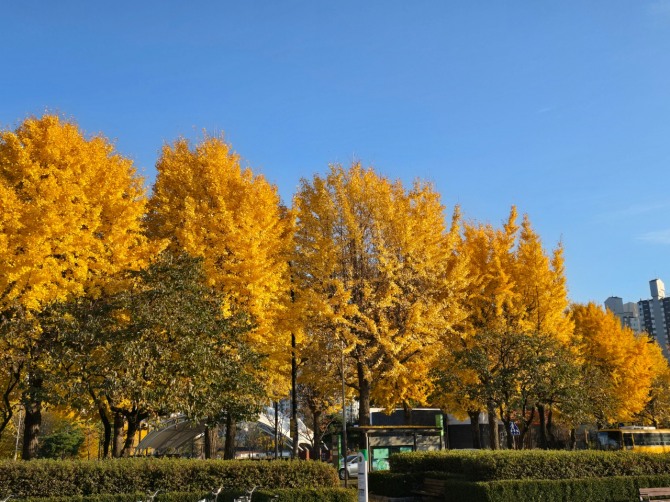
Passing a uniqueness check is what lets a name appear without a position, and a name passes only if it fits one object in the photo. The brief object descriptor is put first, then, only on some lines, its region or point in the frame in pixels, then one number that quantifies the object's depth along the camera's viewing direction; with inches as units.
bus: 1178.0
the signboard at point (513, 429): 877.0
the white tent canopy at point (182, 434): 1534.2
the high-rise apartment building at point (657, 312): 5979.3
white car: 1061.8
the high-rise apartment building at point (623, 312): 6468.0
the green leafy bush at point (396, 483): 643.5
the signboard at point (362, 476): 442.3
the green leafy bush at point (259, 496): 437.1
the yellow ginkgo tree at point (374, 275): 758.5
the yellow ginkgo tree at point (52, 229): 593.0
